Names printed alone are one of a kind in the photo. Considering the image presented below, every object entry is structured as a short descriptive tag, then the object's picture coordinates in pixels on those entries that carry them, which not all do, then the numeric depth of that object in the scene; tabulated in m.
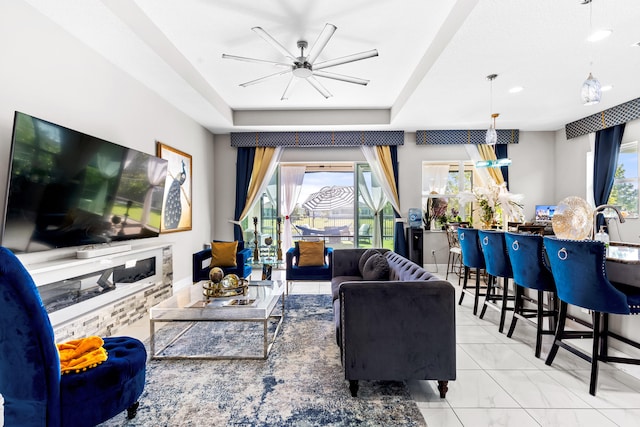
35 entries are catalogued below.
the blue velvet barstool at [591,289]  1.97
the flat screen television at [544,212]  5.73
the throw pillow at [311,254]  4.30
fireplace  2.25
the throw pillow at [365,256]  3.45
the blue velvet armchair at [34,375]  1.34
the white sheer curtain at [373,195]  6.28
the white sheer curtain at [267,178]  6.04
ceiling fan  2.62
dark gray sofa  1.92
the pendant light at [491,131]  3.60
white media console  2.29
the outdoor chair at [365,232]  6.40
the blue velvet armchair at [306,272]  4.19
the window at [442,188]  6.27
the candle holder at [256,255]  5.27
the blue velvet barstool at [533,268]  2.54
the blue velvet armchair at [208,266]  4.11
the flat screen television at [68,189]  2.09
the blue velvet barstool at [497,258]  3.03
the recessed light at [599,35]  2.66
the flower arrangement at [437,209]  6.27
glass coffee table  2.49
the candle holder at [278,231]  6.00
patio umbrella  6.65
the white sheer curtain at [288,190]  6.33
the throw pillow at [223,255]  4.29
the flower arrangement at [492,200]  4.00
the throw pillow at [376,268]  2.87
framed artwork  4.27
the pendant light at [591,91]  2.26
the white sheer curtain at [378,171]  6.02
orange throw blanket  1.54
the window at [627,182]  4.57
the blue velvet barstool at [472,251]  3.58
